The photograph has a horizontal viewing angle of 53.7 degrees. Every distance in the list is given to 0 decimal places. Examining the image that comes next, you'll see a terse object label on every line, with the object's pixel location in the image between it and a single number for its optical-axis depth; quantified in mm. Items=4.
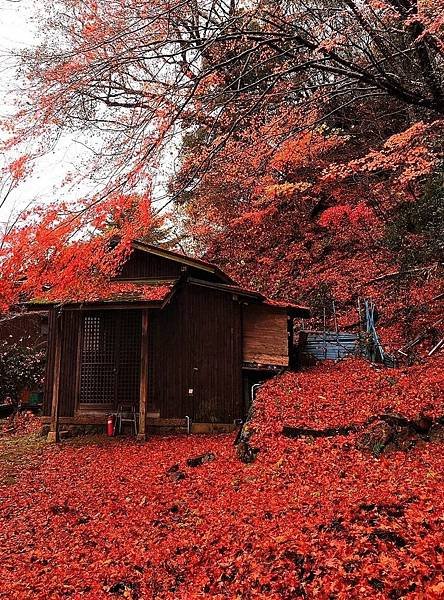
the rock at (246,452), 7926
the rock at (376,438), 6758
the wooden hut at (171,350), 11984
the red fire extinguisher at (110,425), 11863
